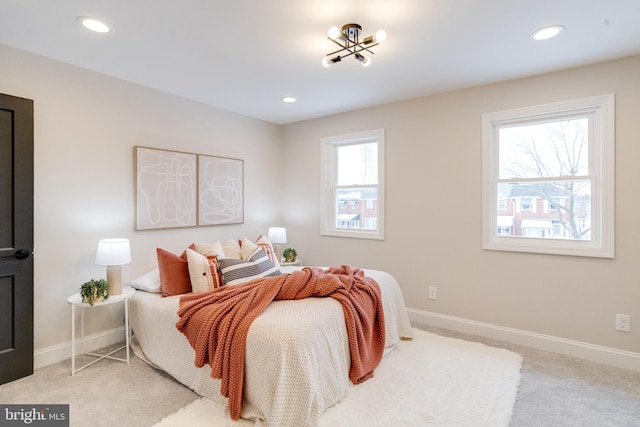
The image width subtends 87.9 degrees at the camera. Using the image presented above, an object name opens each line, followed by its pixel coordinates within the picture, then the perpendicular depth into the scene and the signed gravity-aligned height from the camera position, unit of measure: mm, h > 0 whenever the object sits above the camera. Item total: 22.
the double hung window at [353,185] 4023 +360
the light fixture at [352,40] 2109 +1183
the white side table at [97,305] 2545 -785
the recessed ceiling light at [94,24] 2143 +1255
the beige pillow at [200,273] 2758 -509
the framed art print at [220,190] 3816 +273
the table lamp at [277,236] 4273 -299
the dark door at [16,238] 2395 -182
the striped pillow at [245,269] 2756 -481
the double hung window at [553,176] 2762 +333
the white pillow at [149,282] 2879 -613
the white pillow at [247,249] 3143 -344
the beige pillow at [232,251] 3176 -367
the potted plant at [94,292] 2559 -612
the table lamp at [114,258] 2699 -365
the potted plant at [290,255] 4351 -552
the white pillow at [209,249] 3085 -339
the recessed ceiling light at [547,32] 2234 +1244
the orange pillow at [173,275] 2785 -525
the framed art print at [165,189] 3273 +254
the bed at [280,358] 1835 -913
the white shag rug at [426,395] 1982 -1225
